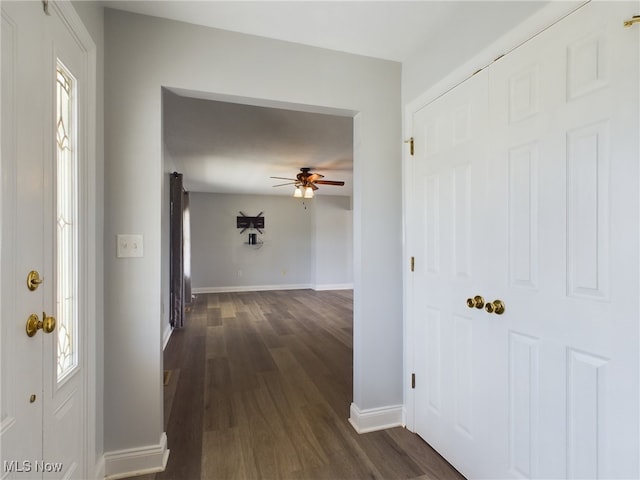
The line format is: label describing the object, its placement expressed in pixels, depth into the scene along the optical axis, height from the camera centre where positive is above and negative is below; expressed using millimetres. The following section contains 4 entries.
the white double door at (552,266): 1013 -104
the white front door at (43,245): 917 -16
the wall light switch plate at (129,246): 1657 -32
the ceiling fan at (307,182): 5094 +913
